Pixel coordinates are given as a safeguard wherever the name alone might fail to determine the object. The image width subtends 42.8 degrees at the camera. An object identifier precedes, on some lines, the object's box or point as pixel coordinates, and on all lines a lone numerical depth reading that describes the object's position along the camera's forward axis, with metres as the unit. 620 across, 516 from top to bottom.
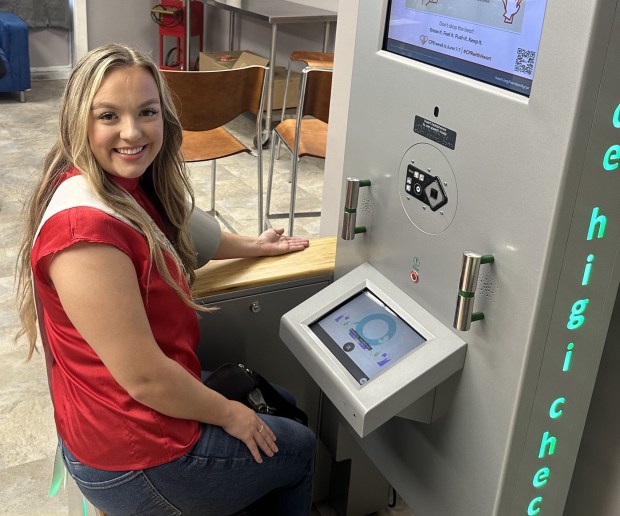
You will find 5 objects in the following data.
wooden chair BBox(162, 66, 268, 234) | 2.98
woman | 1.21
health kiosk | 1.01
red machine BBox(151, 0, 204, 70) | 6.23
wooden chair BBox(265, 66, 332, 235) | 2.97
